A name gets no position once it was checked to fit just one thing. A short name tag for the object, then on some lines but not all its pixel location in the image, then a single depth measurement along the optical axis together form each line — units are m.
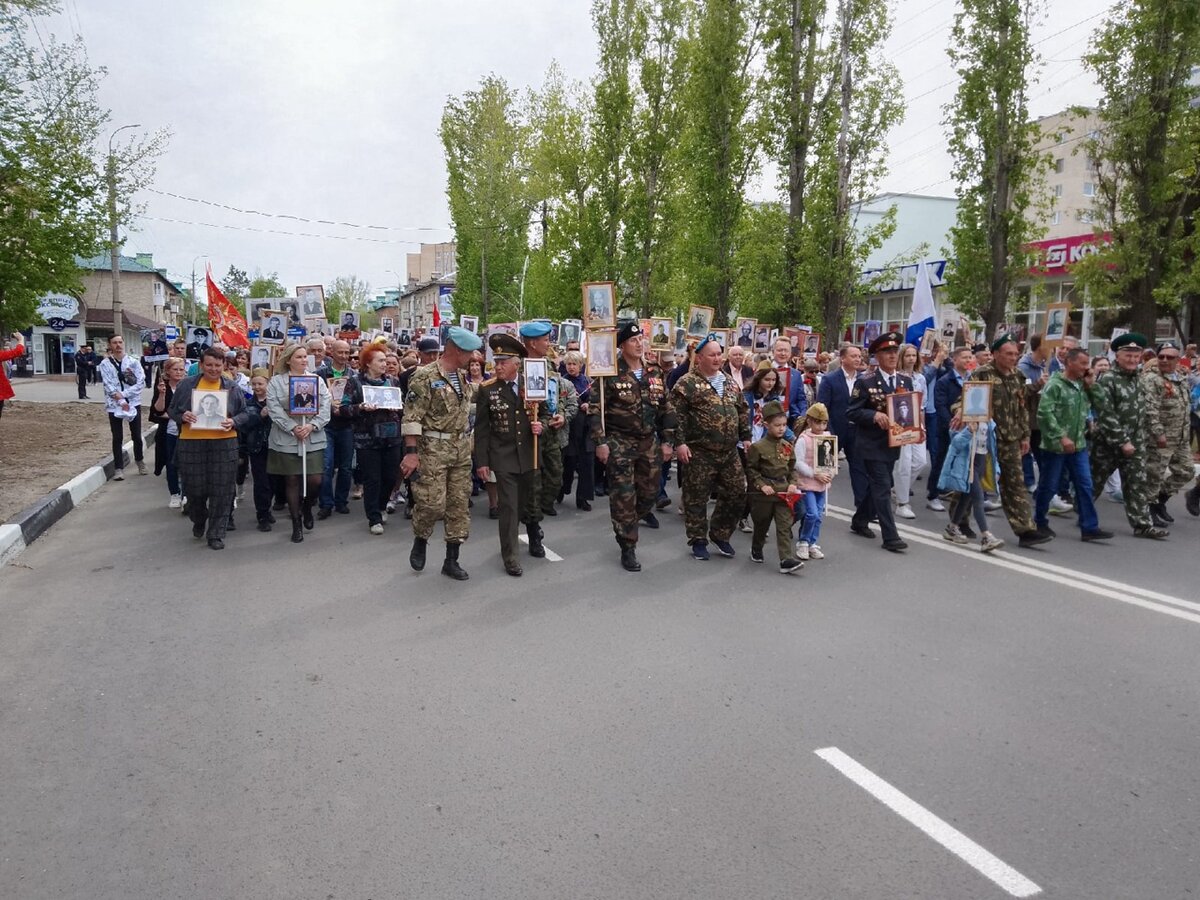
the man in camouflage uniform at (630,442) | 7.17
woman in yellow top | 7.81
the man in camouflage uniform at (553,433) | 8.59
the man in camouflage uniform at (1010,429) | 7.96
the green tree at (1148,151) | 16.58
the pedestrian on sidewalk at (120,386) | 11.43
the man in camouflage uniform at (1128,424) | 8.42
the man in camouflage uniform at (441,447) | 6.87
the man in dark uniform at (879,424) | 7.72
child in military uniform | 7.21
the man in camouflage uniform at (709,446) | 7.47
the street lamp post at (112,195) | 18.44
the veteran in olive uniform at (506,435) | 6.96
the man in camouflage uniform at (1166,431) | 8.73
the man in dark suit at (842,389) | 9.48
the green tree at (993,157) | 17.45
